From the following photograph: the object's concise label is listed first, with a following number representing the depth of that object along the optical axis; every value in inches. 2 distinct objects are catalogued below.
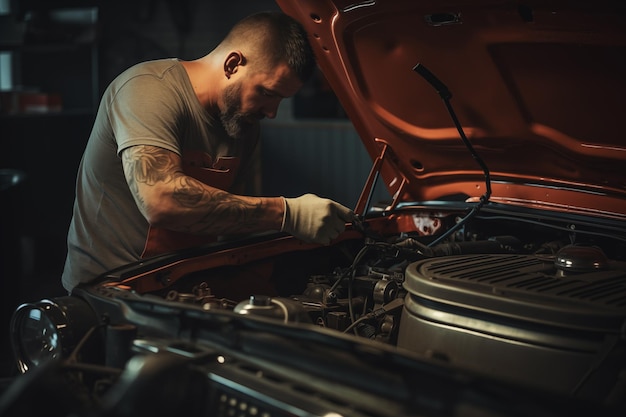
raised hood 70.1
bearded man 75.3
